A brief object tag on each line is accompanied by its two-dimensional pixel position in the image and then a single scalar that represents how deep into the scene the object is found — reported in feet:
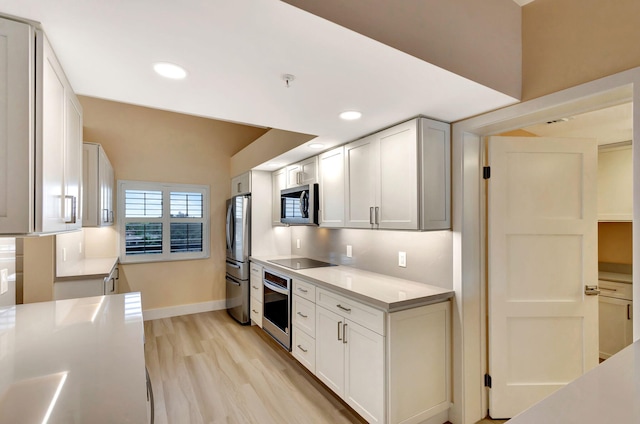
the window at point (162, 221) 14.21
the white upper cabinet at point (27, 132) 3.20
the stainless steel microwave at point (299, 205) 10.57
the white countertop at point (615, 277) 9.40
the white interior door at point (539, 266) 7.08
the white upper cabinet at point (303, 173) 10.85
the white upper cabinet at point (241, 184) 13.98
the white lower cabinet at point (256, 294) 12.51
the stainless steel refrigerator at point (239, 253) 13.51
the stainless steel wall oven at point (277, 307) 10.23
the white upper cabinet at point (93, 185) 9.44
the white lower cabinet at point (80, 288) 8.21
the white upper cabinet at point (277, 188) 13.14
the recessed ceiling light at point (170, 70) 4.42
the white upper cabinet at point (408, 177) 6.85
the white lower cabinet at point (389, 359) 6.29
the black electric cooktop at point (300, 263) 10.80
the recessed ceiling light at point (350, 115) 6.56
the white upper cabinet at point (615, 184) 9.57
